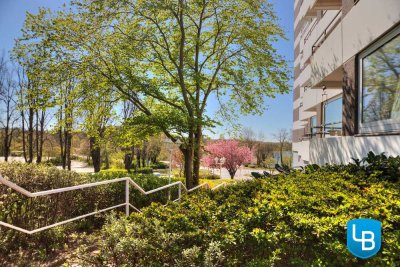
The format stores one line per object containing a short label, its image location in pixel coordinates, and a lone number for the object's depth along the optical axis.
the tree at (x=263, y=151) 54.06
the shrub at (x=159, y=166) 42.04
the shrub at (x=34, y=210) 5.07
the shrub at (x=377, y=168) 4.79
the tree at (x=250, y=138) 51.63
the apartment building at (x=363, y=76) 5.86
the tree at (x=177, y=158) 35.56
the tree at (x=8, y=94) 27.11
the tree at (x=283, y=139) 54.73
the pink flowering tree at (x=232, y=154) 38.31
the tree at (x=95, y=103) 15.09
